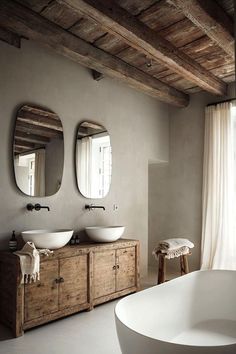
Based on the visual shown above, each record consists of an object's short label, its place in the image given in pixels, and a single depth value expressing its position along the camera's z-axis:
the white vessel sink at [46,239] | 3.06
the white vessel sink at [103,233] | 3.71
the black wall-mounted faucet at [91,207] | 4.05
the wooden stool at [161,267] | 3.96
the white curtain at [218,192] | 4.66
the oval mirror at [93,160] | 4.00
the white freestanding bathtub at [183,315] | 1.84
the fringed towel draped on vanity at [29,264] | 2.79
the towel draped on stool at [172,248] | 3.97
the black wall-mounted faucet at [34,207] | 3.42
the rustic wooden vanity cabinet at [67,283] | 2.85
